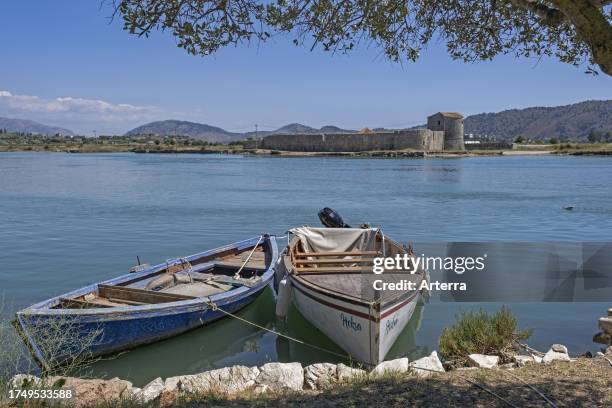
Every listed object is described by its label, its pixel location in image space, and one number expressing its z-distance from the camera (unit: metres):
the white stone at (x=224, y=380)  6.43
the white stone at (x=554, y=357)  7.09
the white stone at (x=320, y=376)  6.74
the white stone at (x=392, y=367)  6.77
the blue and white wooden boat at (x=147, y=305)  8.23
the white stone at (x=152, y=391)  6.19
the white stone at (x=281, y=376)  6.74
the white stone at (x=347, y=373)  6.54
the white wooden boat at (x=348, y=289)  8.01
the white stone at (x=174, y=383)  6.78
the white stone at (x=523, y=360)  6.91
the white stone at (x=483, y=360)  6.89
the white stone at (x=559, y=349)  7.88
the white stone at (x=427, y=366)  6.66
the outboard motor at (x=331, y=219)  14.93
